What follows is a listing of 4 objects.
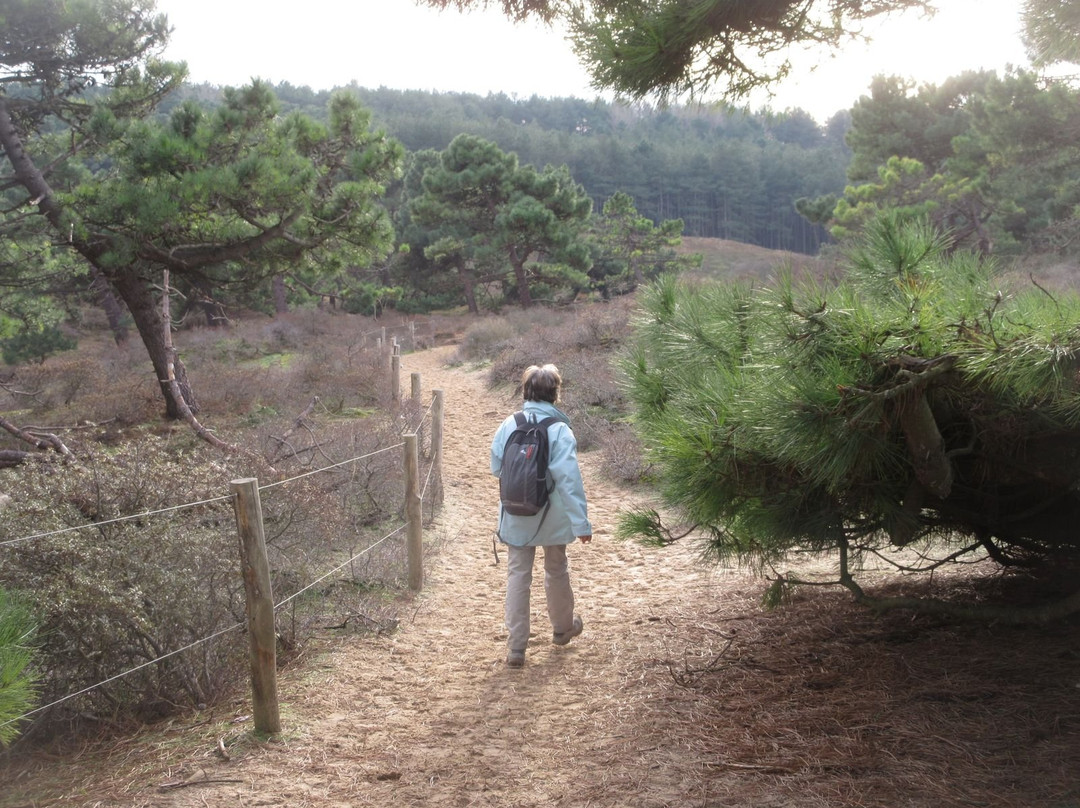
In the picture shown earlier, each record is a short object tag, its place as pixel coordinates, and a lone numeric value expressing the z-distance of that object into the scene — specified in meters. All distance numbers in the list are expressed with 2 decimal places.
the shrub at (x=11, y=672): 2.09
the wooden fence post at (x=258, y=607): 3.47
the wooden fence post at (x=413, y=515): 5.79
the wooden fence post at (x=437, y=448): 8.09
